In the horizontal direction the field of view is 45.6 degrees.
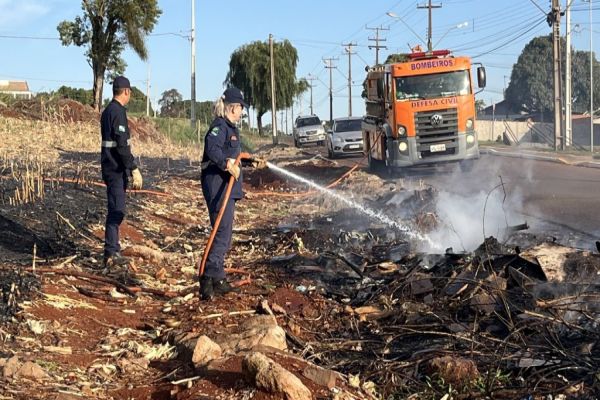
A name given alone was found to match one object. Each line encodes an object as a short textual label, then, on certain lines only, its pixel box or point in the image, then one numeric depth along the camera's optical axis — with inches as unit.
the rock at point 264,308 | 244.0
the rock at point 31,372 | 171.6
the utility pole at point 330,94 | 3561.0
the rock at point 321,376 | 176.4
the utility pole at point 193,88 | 1815.9
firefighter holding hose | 263.4
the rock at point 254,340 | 204.5
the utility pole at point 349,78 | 3167.3
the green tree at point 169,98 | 3885.1
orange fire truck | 740.6
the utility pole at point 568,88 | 1318.5
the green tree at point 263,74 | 2655.0
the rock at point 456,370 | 179.5
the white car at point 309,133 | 1860.2
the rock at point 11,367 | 169.7
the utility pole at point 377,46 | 2893.9
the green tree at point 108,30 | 1486.2
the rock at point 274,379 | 163.6
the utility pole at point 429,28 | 2022.6
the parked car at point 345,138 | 1237.7
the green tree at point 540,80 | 3329.2
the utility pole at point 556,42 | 1252.5
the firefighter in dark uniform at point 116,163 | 306.7
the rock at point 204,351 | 192.4
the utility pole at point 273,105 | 2287.6
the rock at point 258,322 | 222.5
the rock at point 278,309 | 249.8
